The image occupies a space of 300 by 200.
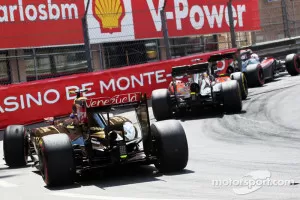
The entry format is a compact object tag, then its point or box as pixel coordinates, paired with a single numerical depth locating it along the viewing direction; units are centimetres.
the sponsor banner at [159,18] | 2039
